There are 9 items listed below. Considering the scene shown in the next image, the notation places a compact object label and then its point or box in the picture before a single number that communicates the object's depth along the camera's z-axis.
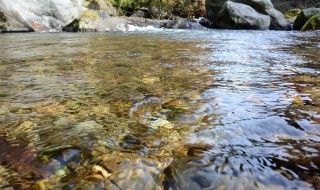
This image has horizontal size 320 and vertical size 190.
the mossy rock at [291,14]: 14.80
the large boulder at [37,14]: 9.11
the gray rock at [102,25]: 9.20
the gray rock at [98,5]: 14.59
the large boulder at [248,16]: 11.25
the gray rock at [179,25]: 11.26
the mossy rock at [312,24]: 9.43
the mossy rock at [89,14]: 11.57
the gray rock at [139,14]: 16.60
